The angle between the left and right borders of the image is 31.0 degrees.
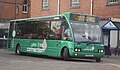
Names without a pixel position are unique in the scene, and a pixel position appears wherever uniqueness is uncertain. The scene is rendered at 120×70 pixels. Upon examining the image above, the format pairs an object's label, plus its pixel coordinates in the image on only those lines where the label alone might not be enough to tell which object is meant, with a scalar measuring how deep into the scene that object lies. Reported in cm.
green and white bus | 1302
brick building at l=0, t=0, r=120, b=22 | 2082
